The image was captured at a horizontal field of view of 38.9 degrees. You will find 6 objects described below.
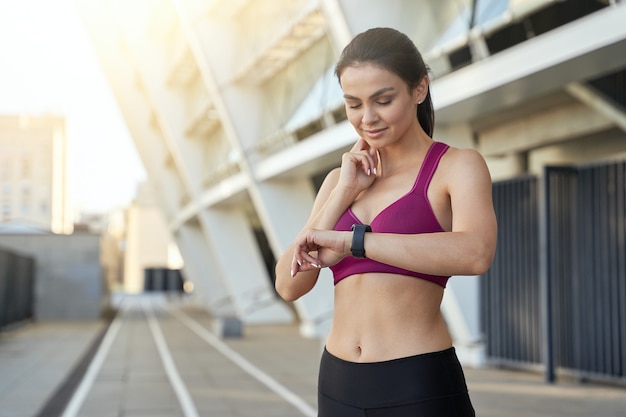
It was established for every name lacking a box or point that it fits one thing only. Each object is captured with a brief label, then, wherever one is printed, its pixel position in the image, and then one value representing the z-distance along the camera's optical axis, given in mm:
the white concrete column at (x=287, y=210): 23622
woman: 2027
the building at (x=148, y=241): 103000
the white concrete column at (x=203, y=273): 39531
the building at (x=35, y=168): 81188
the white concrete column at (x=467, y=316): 14182
